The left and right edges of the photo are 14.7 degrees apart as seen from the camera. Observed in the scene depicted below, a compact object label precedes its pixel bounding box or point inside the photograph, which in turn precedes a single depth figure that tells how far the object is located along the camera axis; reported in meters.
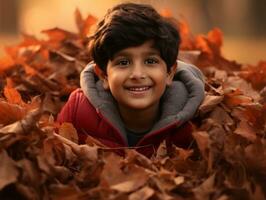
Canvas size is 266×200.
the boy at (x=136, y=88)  4.58
